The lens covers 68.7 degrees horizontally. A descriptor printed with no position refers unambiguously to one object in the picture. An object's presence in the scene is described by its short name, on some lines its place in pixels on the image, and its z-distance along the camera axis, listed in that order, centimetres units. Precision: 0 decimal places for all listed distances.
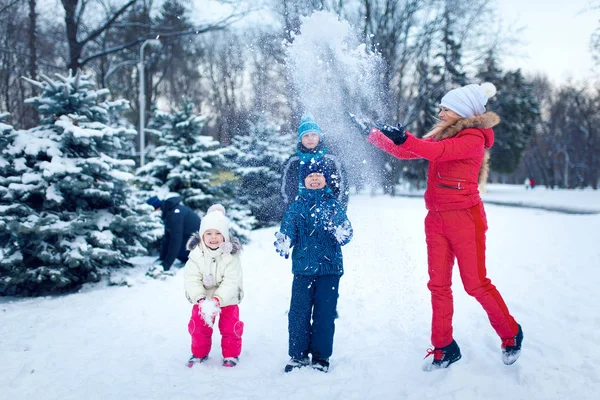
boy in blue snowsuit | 339
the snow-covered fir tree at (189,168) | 968
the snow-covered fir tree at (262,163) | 1363
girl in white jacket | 348
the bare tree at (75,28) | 1157
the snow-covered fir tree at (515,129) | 3702
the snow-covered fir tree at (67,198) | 570
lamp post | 1803
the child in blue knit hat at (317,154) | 352
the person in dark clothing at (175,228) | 700
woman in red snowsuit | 317
